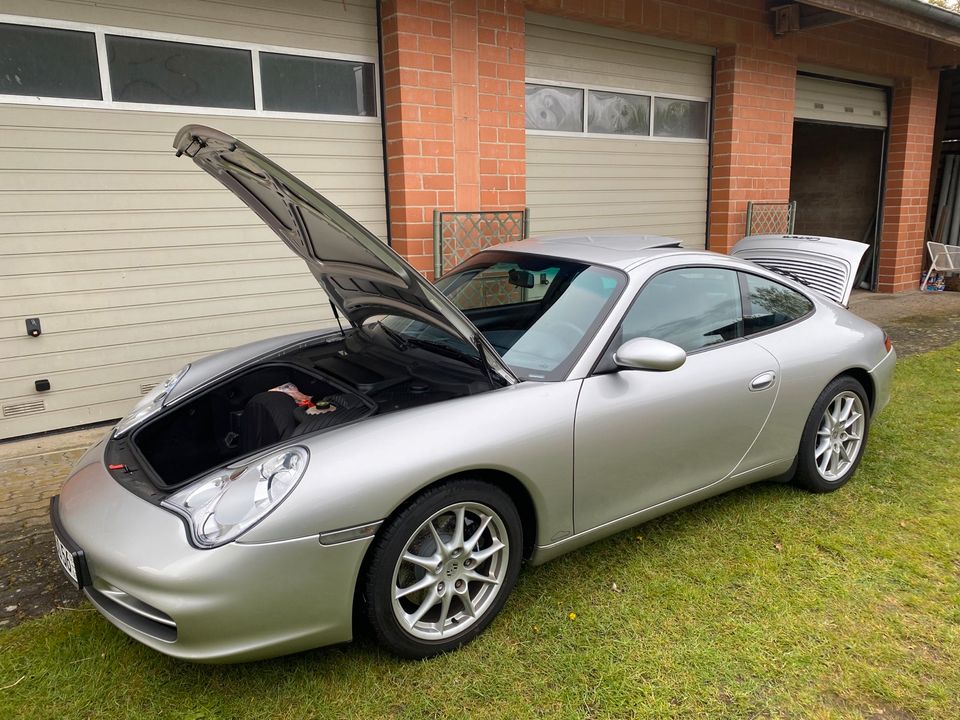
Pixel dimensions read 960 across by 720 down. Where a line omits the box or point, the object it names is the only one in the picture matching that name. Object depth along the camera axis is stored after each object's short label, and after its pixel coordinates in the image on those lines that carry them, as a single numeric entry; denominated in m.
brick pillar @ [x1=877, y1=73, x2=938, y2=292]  10.68
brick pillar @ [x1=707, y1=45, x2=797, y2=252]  8.24
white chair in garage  11.27
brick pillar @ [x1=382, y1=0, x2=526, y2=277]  5.64
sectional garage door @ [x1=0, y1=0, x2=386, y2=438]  4.50
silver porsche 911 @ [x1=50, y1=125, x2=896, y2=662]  2.11
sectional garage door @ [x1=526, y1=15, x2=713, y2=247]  6.86
